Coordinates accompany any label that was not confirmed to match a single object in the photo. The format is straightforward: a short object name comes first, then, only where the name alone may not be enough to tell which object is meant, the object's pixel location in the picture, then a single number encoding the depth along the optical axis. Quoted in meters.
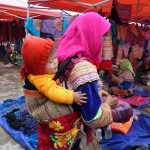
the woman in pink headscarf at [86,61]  1.31
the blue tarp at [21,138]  3.16
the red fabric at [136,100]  4.92
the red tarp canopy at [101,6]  4.70
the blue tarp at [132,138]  3.07
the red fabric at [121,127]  3.46
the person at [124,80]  5.23
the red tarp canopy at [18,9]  6.84
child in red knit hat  1.28
